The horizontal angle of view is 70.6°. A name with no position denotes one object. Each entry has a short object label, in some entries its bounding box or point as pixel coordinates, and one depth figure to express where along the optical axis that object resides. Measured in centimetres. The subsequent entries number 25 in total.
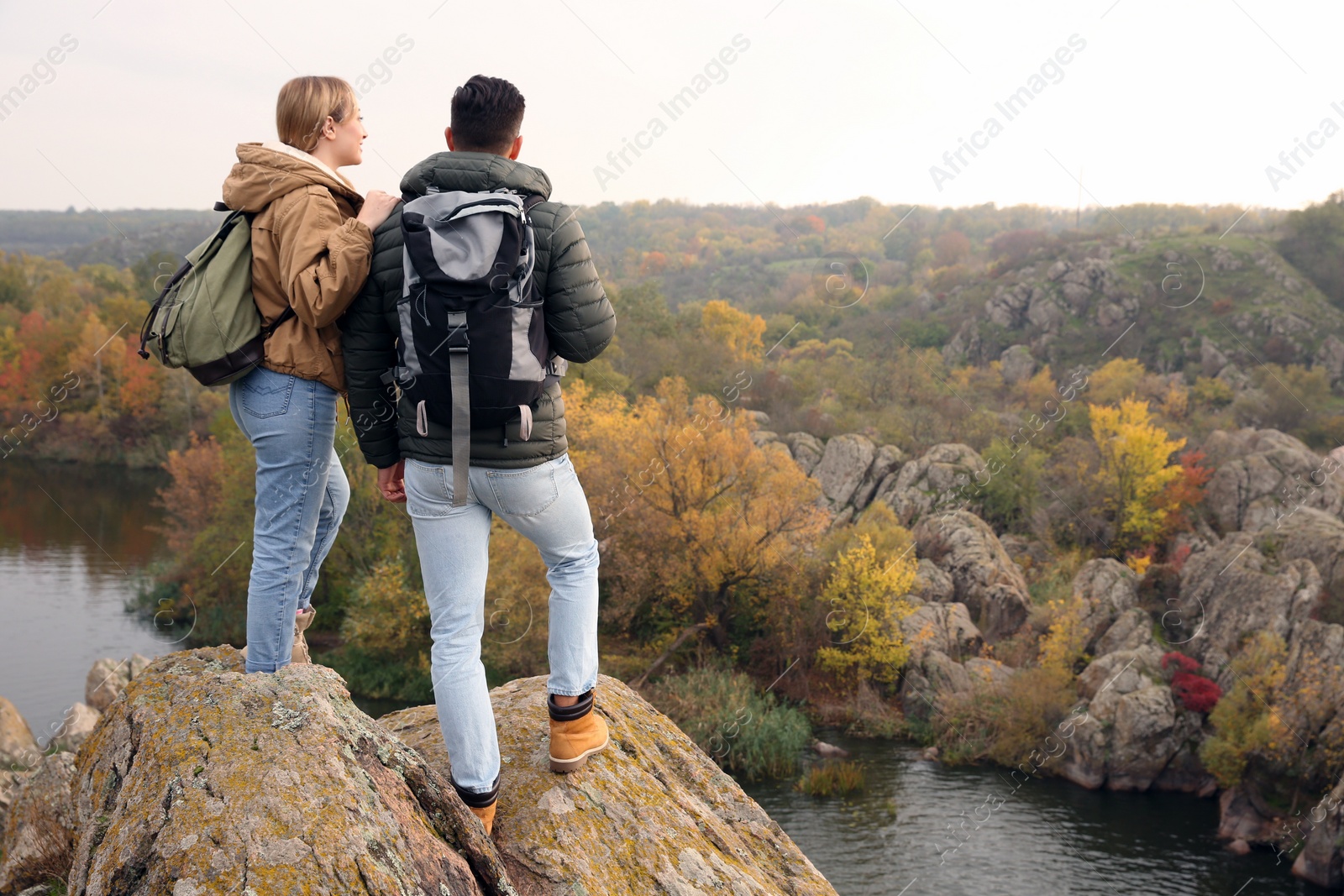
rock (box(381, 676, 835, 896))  358
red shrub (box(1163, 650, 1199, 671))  2980
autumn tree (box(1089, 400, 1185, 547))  4156
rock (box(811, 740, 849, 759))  2742
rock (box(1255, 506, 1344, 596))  3164
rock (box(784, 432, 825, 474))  4450
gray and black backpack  293
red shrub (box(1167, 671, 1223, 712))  2864
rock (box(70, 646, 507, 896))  268
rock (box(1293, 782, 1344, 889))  2291
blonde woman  306
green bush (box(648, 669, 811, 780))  2606
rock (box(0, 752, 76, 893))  409
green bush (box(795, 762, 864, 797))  2512
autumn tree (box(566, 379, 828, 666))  3003
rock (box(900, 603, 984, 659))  3231
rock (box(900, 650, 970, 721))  3003
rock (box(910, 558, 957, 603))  3550
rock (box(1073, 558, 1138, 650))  3359
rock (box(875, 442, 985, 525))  4194
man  309
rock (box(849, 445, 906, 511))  4325
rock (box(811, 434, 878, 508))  4350
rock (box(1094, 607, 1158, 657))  3187
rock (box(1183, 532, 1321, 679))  3025
